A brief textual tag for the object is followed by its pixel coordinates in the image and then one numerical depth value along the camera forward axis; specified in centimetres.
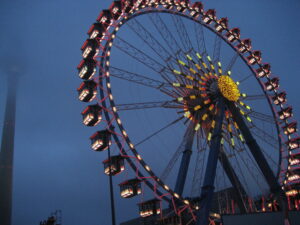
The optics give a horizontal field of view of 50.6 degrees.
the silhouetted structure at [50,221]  2334
